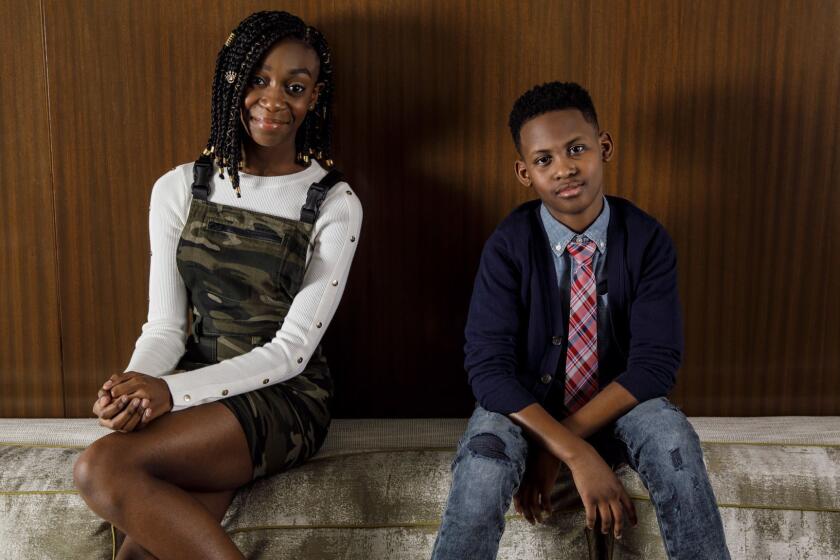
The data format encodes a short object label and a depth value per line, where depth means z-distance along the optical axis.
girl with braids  1.58
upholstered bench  1.59
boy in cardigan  1.44
